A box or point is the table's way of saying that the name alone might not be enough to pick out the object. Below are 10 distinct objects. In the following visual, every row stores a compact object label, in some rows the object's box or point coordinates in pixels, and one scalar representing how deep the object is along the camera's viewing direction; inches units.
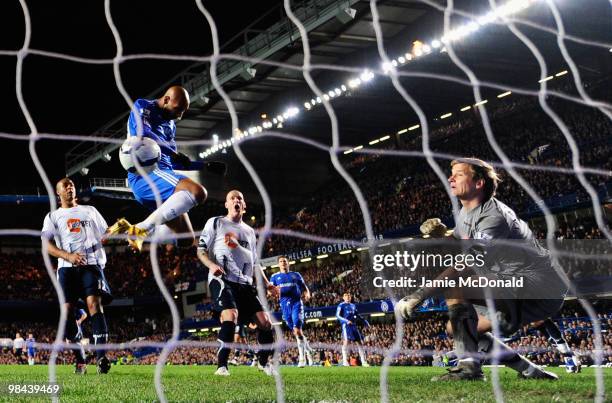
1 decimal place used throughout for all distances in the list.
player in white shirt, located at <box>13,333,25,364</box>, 957.8
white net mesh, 141.2
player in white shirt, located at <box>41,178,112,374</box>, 260.7
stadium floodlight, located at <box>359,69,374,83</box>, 987.8
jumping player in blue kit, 195.6
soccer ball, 198.1
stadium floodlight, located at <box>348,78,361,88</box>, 1040.8
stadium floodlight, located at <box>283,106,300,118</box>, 1139.3
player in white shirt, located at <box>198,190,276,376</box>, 261.7
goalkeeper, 171.6
